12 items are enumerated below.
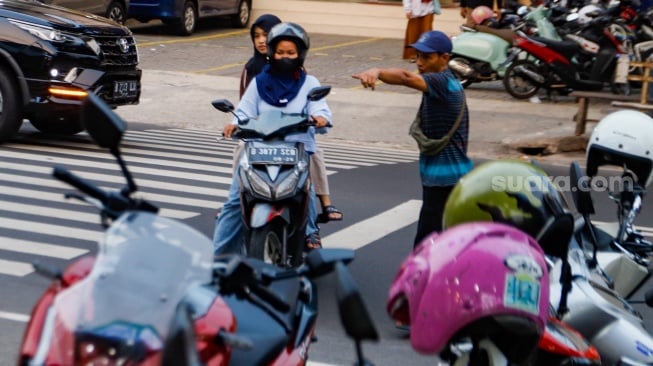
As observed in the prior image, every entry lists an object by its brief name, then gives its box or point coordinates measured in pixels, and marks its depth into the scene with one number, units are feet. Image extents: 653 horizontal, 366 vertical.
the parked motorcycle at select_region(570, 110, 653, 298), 19.94
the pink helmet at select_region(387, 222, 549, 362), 12.27
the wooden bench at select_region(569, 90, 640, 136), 49.52
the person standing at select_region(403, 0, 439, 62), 70.69
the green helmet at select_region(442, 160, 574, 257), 15.03
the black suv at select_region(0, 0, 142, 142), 41.98
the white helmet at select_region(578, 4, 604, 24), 61.62
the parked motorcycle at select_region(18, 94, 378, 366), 10.21
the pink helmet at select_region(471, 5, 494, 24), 64.03
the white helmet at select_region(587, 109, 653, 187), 20.44
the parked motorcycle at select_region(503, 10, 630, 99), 58.03
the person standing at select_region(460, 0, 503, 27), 70.78
